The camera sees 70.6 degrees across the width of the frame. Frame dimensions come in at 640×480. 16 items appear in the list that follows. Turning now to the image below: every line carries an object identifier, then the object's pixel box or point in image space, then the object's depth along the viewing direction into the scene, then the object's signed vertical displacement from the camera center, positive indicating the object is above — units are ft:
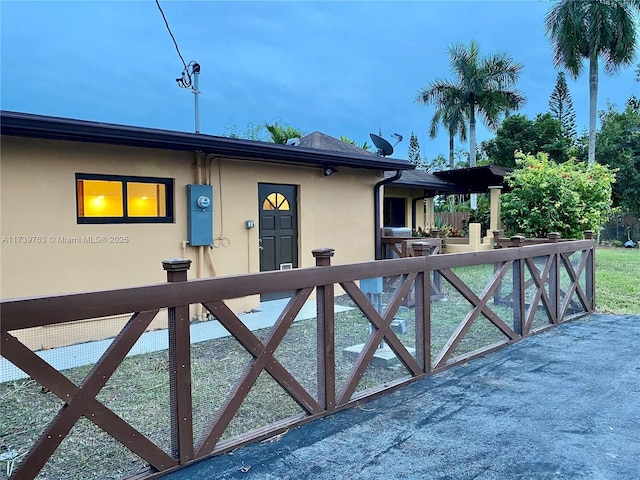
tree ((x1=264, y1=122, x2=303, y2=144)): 56.59 +12.34
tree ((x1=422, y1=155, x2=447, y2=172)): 110.93 +15.57
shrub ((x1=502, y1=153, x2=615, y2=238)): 30.48 +1.70
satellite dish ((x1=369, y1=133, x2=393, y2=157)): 28.78 +5.16
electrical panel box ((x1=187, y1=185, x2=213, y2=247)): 18.99 +0.65
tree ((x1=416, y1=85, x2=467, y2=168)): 74.13 +19.84
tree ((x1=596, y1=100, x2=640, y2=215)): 62.44 +10.21
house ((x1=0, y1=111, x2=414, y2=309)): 15.28 +1.10
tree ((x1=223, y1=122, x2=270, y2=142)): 77.36 +16.91
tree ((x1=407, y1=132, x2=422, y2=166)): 133.01 +23.64
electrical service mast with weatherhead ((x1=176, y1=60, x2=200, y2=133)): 23.20 +7.89
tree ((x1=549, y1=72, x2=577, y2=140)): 97.50 +25.95
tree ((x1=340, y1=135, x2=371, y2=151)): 61.62 +12.59
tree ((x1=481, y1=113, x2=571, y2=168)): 66.39 +13.39
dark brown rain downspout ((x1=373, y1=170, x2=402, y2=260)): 27.25 +1.24
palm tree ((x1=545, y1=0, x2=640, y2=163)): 54.29 +23.62
